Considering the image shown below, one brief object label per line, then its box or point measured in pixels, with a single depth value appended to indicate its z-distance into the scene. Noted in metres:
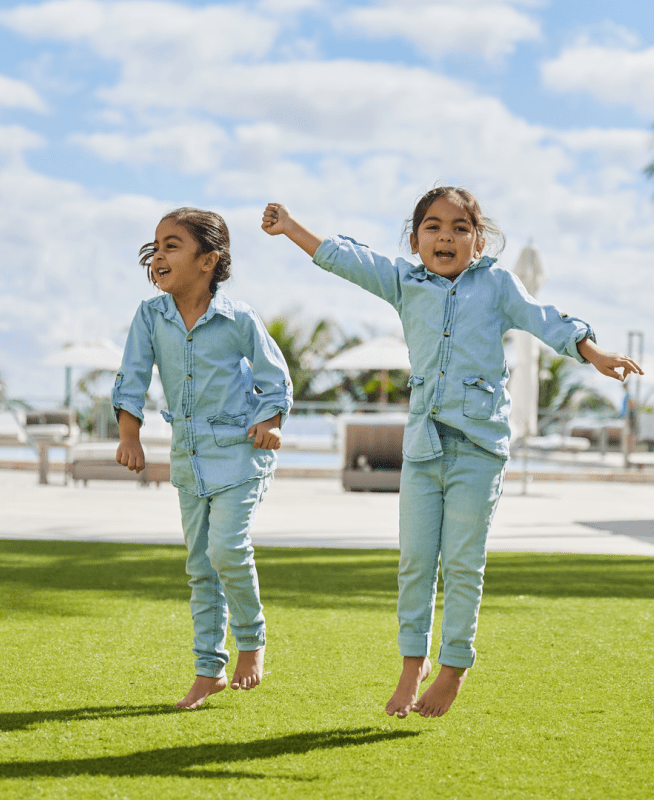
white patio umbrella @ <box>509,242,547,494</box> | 13.79
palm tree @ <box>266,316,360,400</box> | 27.38
